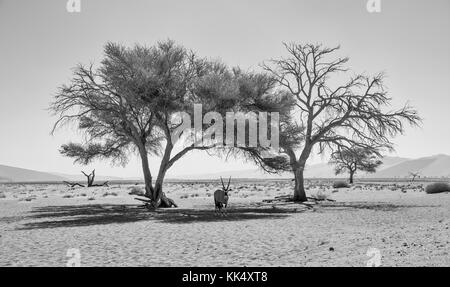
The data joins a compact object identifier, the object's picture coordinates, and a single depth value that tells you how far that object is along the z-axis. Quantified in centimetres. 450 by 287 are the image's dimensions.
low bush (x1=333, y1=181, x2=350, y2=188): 6384
